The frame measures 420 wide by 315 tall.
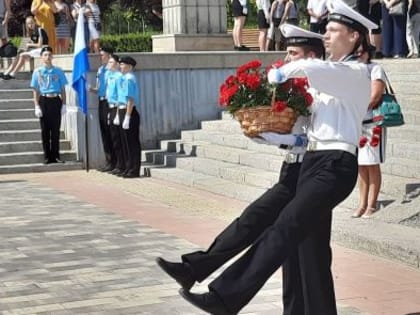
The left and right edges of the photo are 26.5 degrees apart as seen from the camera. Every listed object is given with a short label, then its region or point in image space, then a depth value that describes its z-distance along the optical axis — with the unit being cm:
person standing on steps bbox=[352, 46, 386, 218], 877
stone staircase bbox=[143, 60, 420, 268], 812
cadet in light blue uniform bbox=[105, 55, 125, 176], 1426
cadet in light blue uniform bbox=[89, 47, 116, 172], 1482
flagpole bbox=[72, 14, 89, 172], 1504
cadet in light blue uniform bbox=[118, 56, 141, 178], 1400
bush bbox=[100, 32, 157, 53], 3030
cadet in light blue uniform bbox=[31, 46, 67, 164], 1535
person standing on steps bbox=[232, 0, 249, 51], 1770
